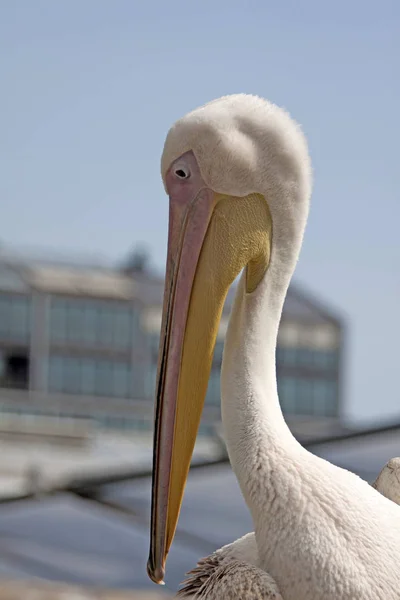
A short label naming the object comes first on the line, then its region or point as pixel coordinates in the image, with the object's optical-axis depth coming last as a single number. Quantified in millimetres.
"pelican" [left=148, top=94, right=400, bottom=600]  2951
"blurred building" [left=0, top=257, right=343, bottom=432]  33510
